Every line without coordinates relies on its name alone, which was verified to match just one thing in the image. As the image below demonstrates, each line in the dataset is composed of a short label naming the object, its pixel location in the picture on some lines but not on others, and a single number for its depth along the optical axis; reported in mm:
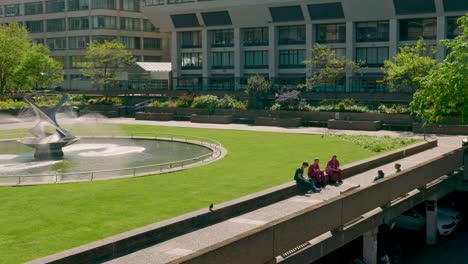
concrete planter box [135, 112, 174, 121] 67438
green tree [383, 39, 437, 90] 57781
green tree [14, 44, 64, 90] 89688
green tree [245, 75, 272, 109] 68312
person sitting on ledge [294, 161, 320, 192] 25111
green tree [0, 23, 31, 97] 84312
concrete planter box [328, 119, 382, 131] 52781
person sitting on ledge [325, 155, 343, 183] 26938
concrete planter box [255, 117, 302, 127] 58031
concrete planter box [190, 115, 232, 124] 62250
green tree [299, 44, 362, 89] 72938
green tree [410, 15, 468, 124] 32094
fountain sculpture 38812
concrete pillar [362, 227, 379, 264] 22795
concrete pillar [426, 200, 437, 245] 29281
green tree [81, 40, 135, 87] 95188
